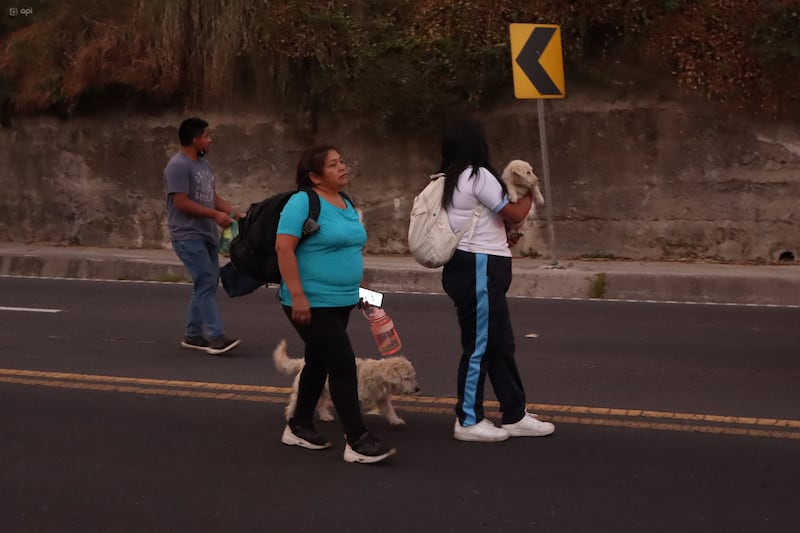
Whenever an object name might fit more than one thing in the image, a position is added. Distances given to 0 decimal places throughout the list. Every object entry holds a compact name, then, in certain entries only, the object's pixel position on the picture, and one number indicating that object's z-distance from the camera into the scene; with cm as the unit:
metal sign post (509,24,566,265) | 2322
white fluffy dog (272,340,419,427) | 1136
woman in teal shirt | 1014
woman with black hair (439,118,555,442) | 1072
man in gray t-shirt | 1554
